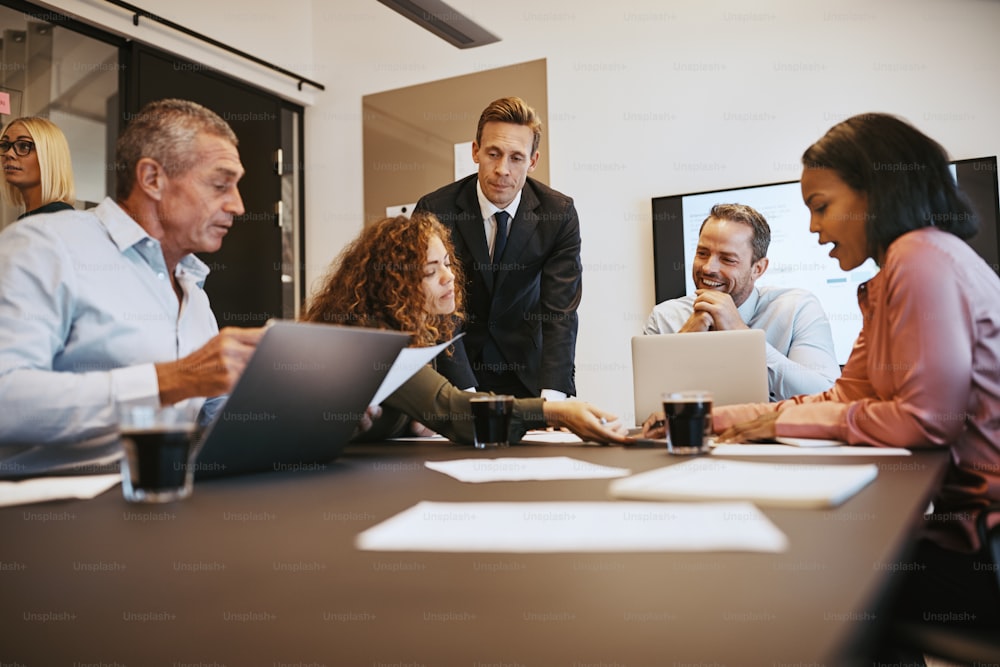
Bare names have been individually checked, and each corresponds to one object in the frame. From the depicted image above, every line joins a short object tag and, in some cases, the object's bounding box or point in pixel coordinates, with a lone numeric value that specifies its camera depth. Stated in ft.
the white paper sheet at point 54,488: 3.08
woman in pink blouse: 3.80
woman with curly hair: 5.41
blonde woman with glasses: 9.78
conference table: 1.35
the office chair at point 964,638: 3.18
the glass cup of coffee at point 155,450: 2.86
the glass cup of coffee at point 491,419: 5.07
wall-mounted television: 10.66
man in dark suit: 9.69
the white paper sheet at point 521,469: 3.49
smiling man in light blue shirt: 7.95
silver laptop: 6.04
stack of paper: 2.65
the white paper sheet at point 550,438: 5.49
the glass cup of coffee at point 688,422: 4.42
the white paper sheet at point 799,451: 4.24
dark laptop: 3.30
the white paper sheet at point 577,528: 2.06
